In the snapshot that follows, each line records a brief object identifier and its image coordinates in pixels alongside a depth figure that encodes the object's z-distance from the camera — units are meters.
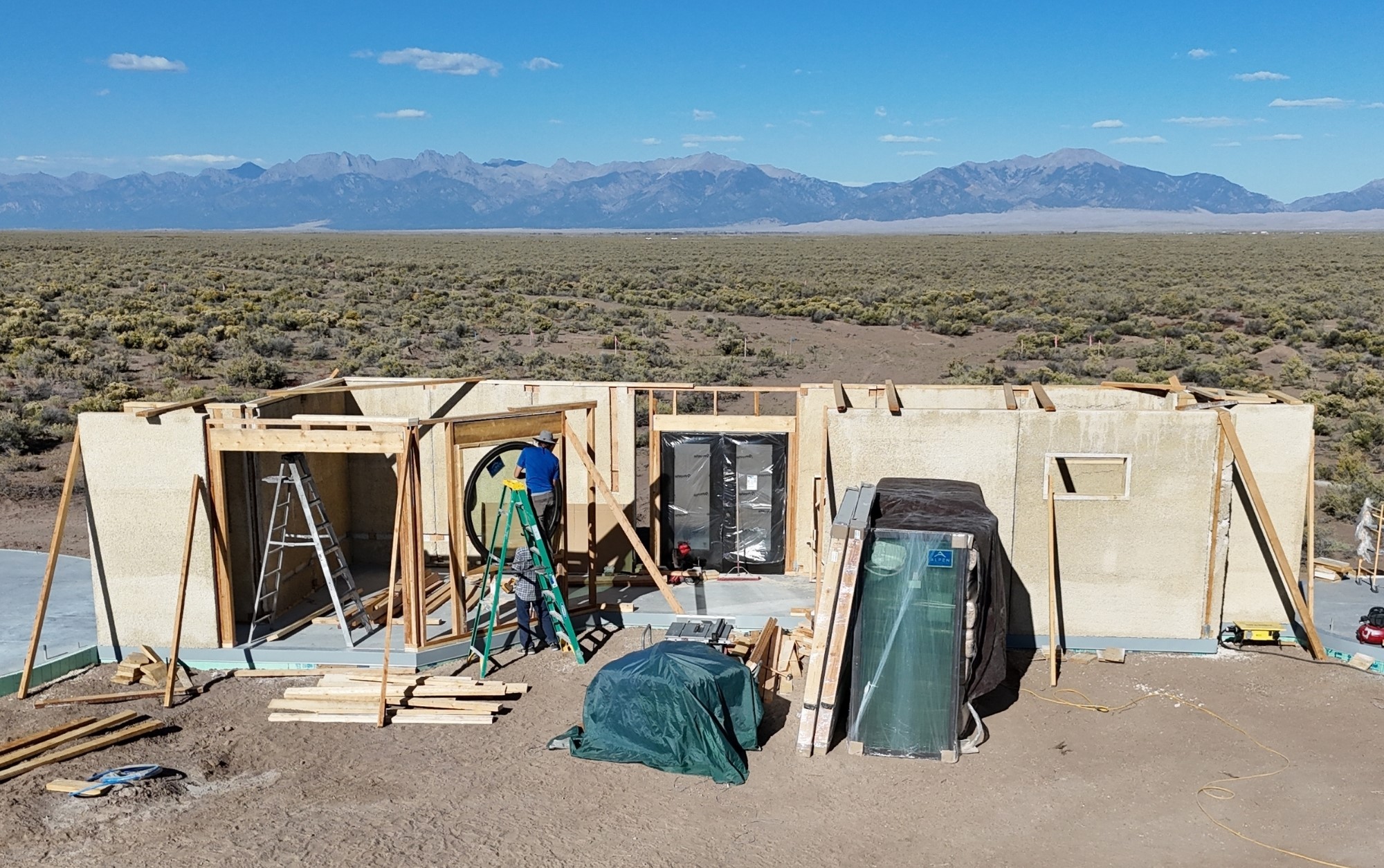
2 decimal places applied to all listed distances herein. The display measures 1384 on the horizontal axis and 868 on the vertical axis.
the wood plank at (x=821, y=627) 9.12
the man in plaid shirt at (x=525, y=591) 11.29
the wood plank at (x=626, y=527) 11.80
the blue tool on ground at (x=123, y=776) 8.48
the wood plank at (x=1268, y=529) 10.91
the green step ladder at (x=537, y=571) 11.12
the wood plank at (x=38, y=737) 8.99
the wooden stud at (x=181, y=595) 10.29
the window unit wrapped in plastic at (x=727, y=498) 13.50
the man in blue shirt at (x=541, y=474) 11.37
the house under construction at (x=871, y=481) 10.89
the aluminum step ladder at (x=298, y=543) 11.02
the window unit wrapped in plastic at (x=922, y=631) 8.88
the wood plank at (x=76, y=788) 8.34
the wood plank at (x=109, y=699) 10.09
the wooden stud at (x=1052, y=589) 10.77
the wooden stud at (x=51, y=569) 10.32
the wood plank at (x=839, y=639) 8.93
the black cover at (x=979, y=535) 9.10
